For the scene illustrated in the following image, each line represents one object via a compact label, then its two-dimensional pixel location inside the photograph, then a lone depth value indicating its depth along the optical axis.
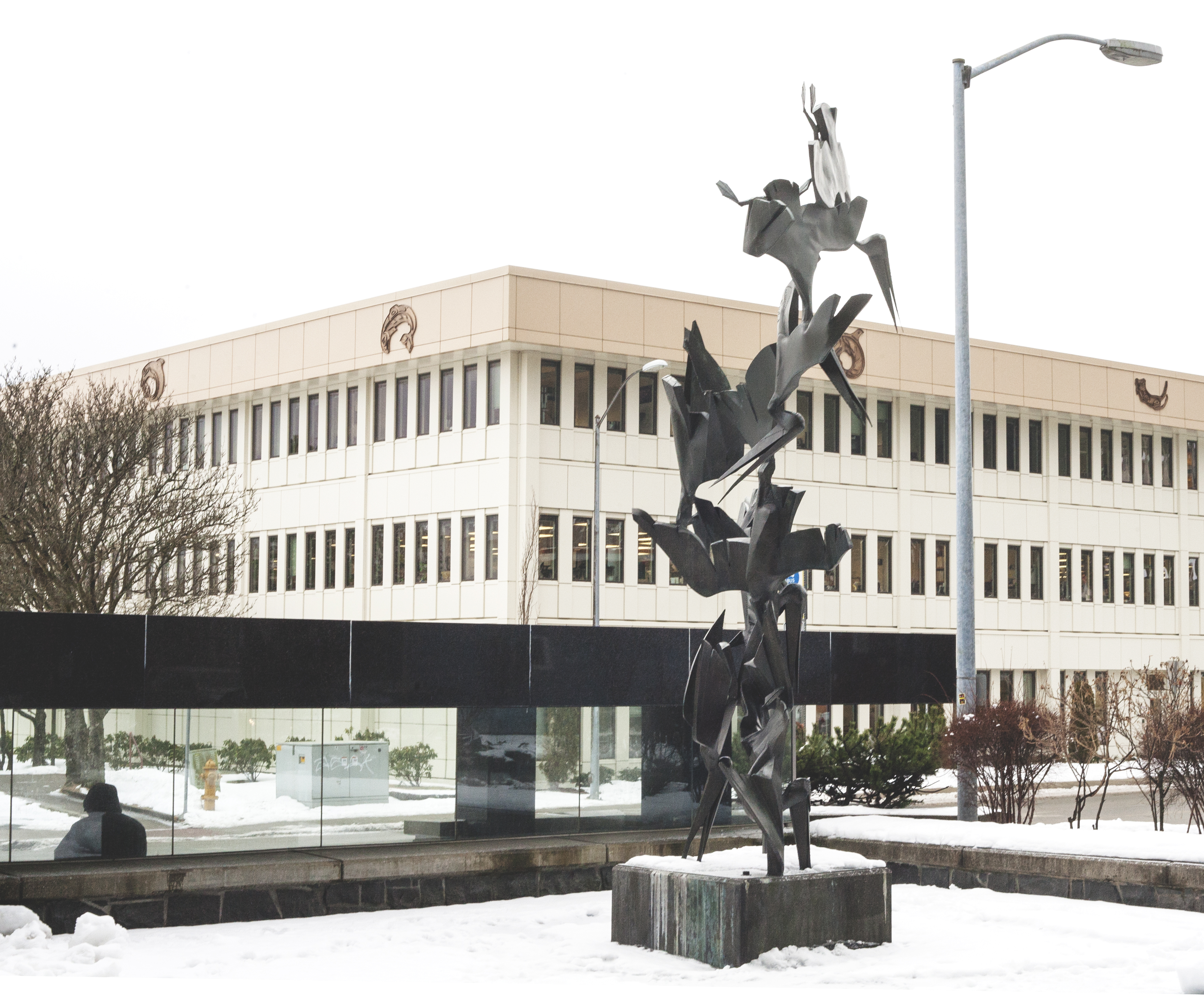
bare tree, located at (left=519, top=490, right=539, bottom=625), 39.34
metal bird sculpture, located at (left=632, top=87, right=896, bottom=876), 13.45
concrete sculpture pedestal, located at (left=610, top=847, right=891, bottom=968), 12.22
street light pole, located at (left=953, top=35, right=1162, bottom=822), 18.73
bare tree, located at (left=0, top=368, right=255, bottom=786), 30.22
